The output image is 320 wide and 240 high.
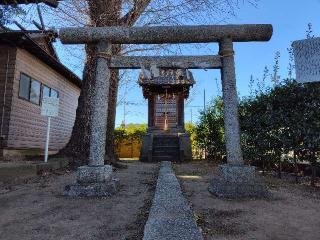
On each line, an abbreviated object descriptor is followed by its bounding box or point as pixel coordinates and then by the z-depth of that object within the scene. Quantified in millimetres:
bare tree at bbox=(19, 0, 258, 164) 6780
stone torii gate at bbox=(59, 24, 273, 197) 3938
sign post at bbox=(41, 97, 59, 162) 6921
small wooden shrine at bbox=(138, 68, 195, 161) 11520
